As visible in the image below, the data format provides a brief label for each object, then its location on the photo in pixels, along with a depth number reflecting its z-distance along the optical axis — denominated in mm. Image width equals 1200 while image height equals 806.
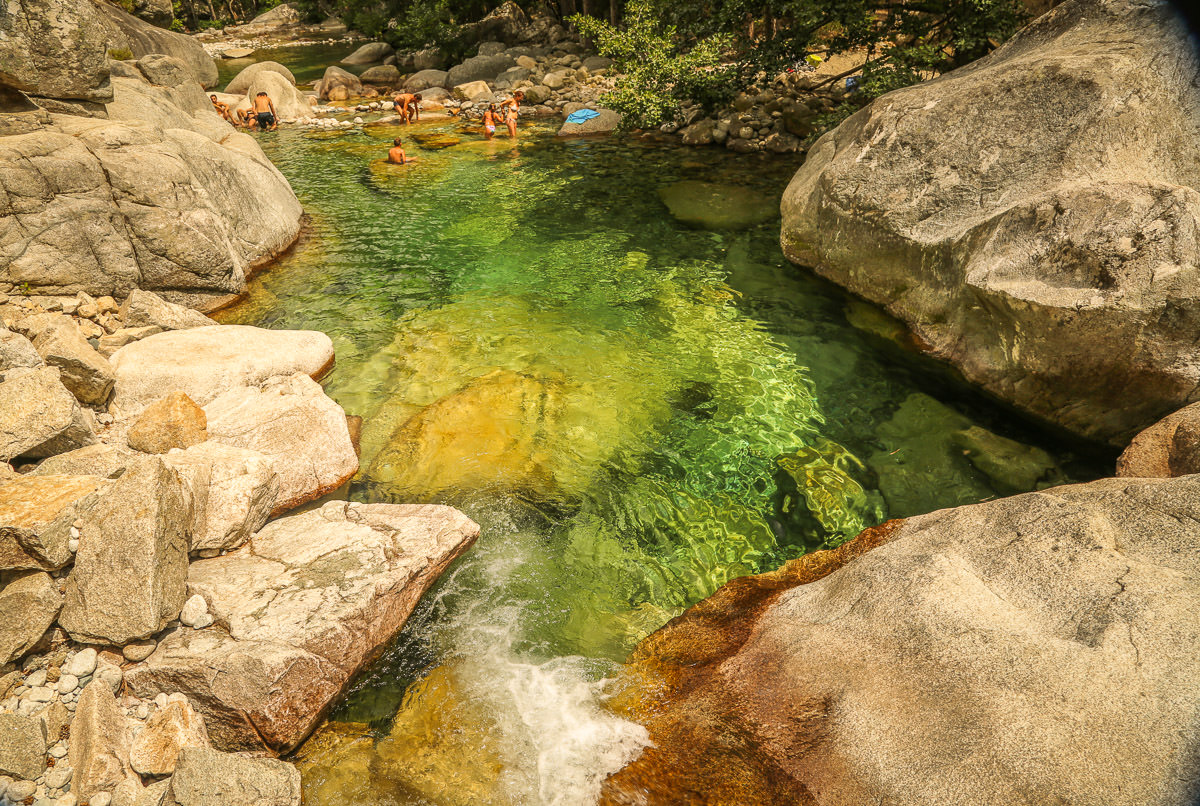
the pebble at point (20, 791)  3363
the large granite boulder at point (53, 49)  8016
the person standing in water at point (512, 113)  20359
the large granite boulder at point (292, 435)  6129
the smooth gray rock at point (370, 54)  32656
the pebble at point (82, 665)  4012
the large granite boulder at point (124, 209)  7832
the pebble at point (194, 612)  4395
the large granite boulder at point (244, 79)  23859
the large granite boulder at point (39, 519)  4059
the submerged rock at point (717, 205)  13266
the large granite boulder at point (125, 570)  4121
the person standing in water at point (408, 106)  21797
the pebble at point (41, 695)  3832
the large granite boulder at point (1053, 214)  5887
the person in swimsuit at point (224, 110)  20797
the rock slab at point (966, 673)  3045
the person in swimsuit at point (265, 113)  20453
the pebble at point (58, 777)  3467
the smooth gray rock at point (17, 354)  5945
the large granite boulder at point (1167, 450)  4871
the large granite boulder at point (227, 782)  3486
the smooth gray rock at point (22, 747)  3412
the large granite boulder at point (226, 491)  5043
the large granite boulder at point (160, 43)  17406
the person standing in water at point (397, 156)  17203
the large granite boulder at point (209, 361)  6832
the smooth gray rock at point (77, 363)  6234
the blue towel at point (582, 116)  20406
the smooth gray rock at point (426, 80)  26797
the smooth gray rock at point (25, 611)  3904
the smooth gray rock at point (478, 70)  27172
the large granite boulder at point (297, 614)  4074
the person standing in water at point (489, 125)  20094
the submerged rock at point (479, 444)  6547
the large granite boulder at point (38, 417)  5020
